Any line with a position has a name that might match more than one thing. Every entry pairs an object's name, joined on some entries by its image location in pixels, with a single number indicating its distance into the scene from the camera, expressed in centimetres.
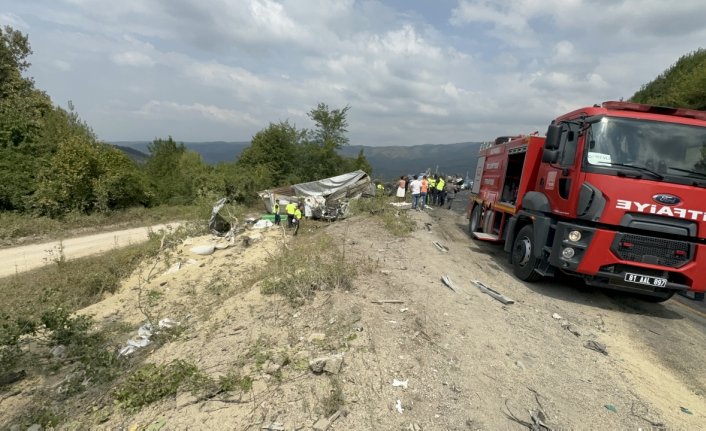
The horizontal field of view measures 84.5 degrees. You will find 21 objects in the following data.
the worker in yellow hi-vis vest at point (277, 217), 1619
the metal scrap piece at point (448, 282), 609
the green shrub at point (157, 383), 342
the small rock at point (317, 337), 418
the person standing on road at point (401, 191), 1867
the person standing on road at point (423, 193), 1602
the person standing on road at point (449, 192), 1972
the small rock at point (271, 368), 360
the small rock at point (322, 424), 290
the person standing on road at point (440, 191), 1962
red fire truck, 545
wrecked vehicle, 1855
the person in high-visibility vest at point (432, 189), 1950
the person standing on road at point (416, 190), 1591
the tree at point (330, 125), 3931
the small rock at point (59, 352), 525
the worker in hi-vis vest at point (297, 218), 1485
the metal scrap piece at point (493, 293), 592
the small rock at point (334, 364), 353
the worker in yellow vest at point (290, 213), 1500
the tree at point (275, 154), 3459
